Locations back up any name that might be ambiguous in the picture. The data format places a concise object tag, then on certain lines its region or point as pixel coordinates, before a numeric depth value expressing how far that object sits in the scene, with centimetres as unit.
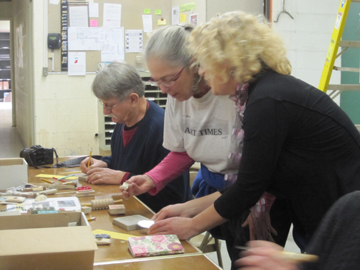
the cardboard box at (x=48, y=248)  101
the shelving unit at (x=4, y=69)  1603
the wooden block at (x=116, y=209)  170
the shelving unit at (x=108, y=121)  494
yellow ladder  290
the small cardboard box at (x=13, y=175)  211
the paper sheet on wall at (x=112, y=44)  533
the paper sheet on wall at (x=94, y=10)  526
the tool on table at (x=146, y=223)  153
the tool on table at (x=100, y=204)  176
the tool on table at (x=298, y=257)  77
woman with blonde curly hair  119
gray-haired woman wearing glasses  158
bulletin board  520
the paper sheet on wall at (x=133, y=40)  540
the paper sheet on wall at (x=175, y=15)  523
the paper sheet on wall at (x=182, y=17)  500
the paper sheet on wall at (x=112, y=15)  532
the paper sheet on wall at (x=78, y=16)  521
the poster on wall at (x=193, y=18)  470
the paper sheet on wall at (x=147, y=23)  546
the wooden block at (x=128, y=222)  153
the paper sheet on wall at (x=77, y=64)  530
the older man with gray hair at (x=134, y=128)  217
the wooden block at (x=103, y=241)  137
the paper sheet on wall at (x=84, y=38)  523
